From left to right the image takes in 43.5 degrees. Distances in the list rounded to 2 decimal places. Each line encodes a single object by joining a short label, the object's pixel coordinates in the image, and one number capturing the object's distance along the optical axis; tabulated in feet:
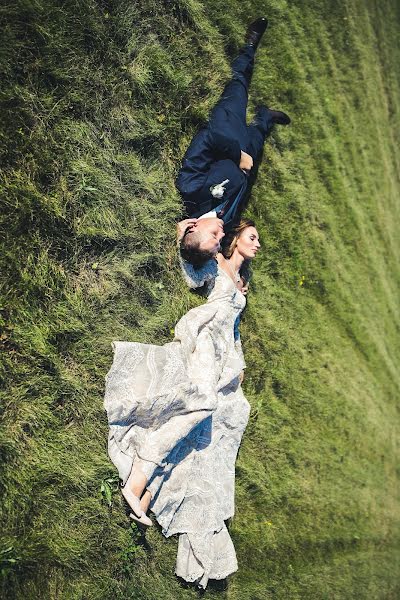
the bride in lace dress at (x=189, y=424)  15.10
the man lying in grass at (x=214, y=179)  17.15
